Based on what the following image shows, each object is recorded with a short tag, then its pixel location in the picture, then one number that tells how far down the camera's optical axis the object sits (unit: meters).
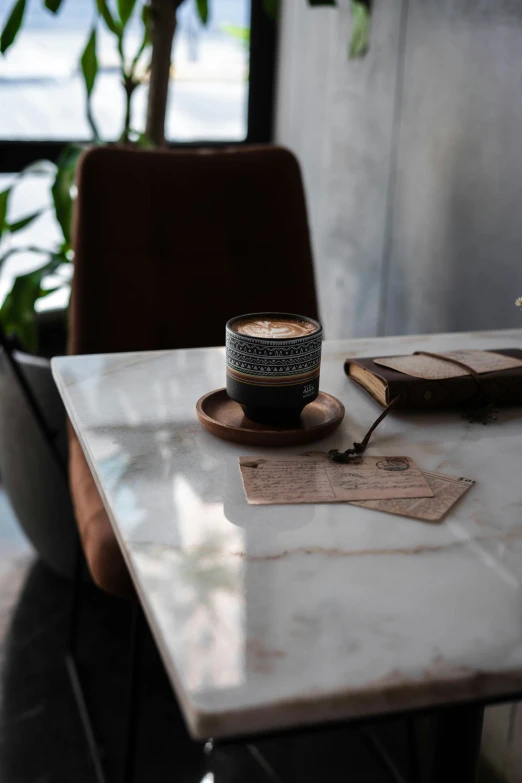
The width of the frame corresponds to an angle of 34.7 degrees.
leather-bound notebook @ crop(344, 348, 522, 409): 0.93
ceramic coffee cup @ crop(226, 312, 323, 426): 0.85
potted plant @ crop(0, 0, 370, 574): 1.69
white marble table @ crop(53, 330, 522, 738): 0.50
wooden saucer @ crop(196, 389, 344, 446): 0.85
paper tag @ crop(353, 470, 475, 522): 0.70
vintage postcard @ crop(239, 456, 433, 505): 0.73
